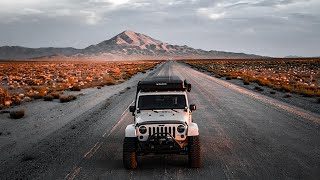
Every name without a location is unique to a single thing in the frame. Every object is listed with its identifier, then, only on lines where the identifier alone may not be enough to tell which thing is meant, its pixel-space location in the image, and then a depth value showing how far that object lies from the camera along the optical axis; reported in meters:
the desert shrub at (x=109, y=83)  38.47
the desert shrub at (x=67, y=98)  23.98
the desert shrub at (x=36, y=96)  25.69
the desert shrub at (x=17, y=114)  17.71
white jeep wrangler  8.78
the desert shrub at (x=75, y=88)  31.75
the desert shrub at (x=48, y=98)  24.83
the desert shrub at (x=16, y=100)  22.86
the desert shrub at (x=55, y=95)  25.96
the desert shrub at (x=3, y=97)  22.70
